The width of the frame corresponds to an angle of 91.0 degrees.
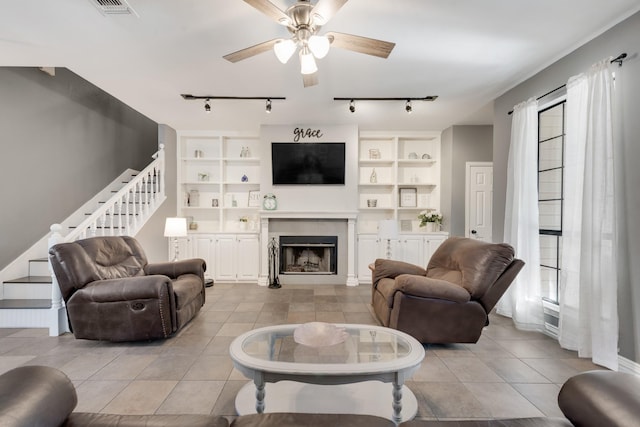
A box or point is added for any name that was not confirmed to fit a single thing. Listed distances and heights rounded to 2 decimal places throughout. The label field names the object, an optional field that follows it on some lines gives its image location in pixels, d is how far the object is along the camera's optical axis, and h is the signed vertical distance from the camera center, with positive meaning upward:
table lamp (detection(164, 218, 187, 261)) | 4.62 -0.32
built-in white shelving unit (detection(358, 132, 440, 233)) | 5.75 +0.52
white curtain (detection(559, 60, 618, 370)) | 2.43 -0.17
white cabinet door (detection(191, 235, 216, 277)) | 5.51 -0.74
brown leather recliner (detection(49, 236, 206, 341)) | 2.82 -0.86
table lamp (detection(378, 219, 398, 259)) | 4.46 -0.33
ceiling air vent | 2.17 +1.41
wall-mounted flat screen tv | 5.37 +0.75
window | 3.35 +0.16
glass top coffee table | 1.66 -0.88
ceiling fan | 1.89 +1.14
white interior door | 5.34 +0.15
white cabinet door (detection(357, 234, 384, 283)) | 5.48 -0.82
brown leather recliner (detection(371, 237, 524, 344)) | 2.76 -0.83
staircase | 3.29 -0.67
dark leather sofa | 1.00 -0.68
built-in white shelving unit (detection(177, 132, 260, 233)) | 5.86 +0.42
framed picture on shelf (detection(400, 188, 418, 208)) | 5.78 +0.15
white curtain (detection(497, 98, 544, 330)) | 3.31 -0.15
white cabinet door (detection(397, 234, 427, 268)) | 5.44 -0.76
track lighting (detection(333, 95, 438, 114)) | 4.02 +1.38
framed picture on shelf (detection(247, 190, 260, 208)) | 5.86 +0.12
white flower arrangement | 5.55 -0.21
